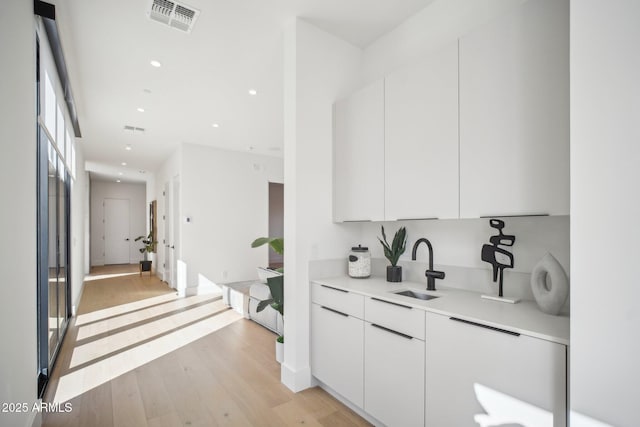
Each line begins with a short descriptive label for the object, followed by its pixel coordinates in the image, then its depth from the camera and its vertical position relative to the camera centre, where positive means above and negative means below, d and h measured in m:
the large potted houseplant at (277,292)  2.78 -0.73
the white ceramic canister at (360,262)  2.57 -0.43
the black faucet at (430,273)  2.11 -0.42
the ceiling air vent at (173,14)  2.33 +1.54
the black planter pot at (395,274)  2.43 -0.49
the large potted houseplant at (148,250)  8.28 -1.10
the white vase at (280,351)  2.84 -1.30
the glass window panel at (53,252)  2.83 -0.42
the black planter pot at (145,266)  8.25 -1.50
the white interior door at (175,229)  6.28 -0.40
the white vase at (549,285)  1.46 -0.36
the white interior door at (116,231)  10.66 -0.74
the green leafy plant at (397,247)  2.45 -0.28
